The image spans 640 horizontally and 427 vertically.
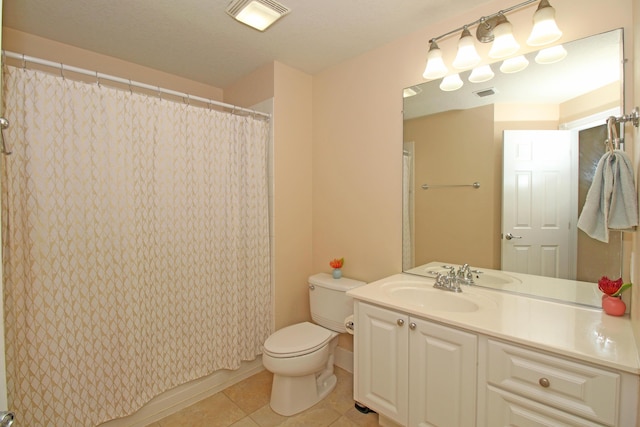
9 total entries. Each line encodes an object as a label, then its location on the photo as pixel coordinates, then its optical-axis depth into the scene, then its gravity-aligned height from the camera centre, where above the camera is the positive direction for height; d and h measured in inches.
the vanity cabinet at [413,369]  51.1 -31.1
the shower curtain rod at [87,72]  53.8 +27.4
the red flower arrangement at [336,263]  89.3 -17.2
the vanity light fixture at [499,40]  53.2 +31.7
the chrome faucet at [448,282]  66.2 -17.5
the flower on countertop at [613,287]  49.9 -14.0
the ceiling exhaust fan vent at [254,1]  62.3 +42.1
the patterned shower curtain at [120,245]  56.0 -8.7
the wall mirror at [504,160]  54.1 +9.6
